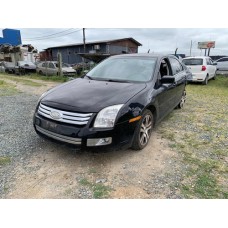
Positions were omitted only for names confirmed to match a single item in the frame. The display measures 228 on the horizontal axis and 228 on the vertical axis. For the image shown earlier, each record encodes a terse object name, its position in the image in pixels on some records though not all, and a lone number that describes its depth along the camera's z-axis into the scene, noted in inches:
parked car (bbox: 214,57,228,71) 569.0
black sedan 101.4
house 956.6
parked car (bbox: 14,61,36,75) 704.4
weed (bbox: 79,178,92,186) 97.0
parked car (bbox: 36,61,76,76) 547.6
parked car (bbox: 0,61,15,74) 757.3
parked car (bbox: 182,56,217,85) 396.2
